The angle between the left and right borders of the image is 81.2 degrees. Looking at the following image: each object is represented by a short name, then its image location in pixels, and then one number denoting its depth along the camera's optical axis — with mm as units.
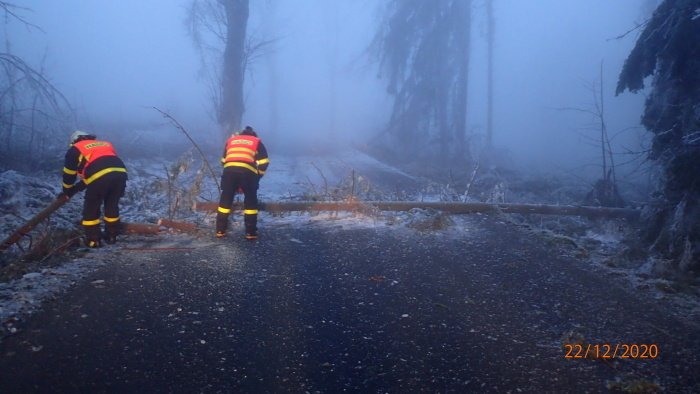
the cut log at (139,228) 6016
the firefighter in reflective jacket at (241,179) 6223
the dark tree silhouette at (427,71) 18703
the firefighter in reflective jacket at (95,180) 5426
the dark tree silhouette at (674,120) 4938
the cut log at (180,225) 6340
